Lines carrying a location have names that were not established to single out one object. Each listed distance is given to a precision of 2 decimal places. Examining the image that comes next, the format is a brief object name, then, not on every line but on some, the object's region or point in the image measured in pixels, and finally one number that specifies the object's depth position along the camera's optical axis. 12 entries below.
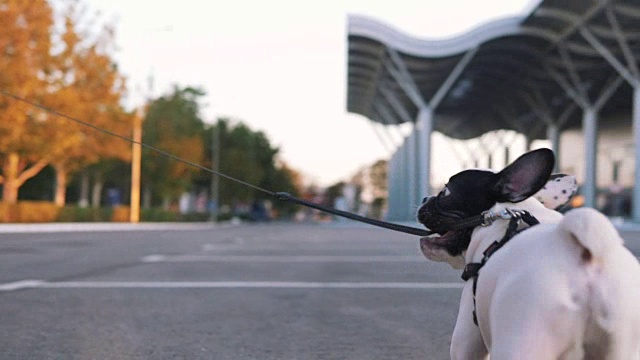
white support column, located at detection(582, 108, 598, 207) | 44.78
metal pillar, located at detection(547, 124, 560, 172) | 60.25
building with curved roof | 38.03
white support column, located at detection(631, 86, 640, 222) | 37.75
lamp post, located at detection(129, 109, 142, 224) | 49.78
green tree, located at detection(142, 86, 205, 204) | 57.88
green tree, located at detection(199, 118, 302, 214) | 77.00
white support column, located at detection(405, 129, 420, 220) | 54.61
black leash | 3.47
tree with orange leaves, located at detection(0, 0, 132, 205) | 35.69
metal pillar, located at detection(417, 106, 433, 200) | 46.38
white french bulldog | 2.34
